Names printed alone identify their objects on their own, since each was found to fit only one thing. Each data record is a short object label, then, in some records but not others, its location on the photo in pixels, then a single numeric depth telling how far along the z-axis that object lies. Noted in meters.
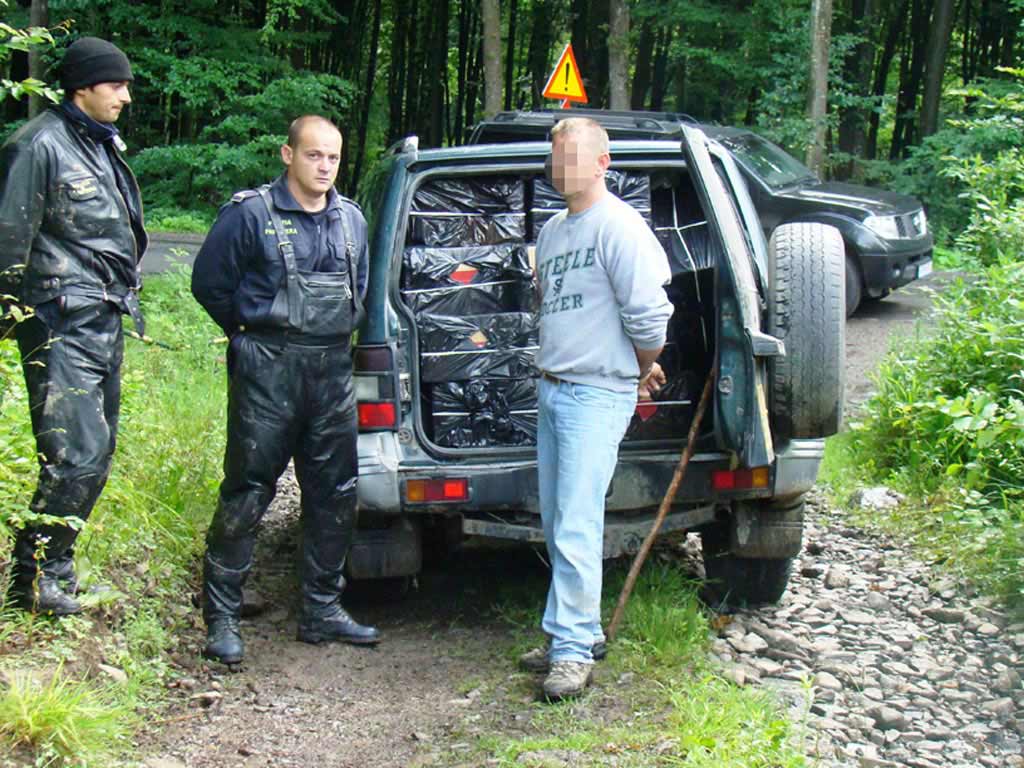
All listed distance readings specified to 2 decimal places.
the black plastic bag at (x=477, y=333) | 5.78
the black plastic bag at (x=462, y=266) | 5.93
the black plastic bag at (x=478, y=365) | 5.61
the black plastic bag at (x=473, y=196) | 6.17
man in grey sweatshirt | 4.26
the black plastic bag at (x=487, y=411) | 5.69
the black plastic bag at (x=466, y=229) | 6.18
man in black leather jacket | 4.19
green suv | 4.73
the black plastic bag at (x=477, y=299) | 5.89
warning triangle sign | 14.65
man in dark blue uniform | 4.62
